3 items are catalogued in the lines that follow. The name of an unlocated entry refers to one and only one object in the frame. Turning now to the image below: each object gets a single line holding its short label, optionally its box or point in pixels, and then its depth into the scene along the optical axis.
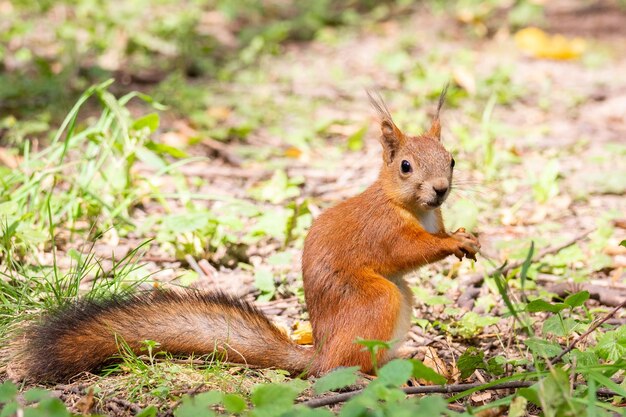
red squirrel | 5.11
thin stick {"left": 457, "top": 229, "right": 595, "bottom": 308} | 6.86
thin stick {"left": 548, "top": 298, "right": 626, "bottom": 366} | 4.69
